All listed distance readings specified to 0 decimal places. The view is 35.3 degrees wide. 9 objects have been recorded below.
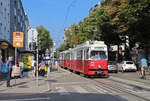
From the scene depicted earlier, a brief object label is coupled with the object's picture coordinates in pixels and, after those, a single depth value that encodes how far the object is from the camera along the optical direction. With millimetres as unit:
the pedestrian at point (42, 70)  23306
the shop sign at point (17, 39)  17391
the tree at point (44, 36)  80688
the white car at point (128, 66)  31250
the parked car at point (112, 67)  30469
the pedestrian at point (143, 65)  19969
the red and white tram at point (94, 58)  19969
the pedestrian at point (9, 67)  13541
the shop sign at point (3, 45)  20531
